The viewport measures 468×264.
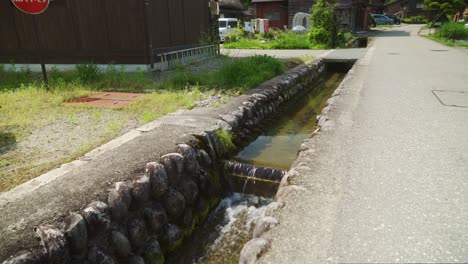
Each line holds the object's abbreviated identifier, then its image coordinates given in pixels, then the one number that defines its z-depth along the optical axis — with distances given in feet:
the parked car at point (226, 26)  82.02
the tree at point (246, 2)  162.79
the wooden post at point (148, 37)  31.78
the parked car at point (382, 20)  158.71
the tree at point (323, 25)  62.90
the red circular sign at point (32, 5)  22.70
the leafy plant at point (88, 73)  27.58
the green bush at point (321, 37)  63.05
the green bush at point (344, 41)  64.90
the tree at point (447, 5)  99.78
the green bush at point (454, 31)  72.55
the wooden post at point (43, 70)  25.10
